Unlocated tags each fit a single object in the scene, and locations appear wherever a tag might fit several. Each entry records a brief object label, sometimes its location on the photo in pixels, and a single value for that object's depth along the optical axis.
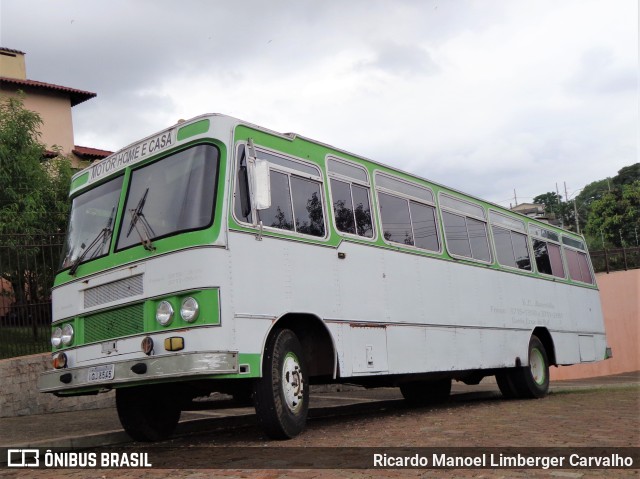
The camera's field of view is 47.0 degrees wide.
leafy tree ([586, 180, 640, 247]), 58.03
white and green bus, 6.75
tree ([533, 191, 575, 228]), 93.38
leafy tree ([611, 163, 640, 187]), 78.56
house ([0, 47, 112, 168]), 33.16
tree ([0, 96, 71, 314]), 12.46
